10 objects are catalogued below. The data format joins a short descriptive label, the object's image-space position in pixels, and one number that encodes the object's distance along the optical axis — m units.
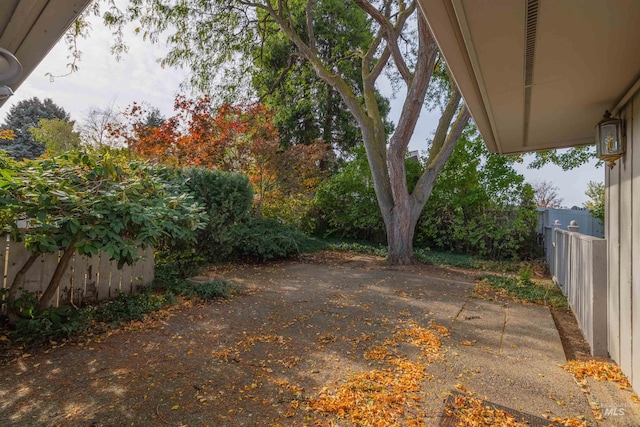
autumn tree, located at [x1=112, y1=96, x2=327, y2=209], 7.88
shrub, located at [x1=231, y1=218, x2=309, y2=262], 6.59
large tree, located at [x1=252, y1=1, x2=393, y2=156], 11.78
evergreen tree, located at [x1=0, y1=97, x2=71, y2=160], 20.55
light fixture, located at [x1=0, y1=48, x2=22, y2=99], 1.66
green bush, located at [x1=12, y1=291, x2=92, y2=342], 2.78
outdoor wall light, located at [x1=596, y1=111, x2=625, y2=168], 2.62
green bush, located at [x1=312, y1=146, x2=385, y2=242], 9.87
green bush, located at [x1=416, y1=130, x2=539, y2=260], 8.23
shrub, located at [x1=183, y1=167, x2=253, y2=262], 6.07
